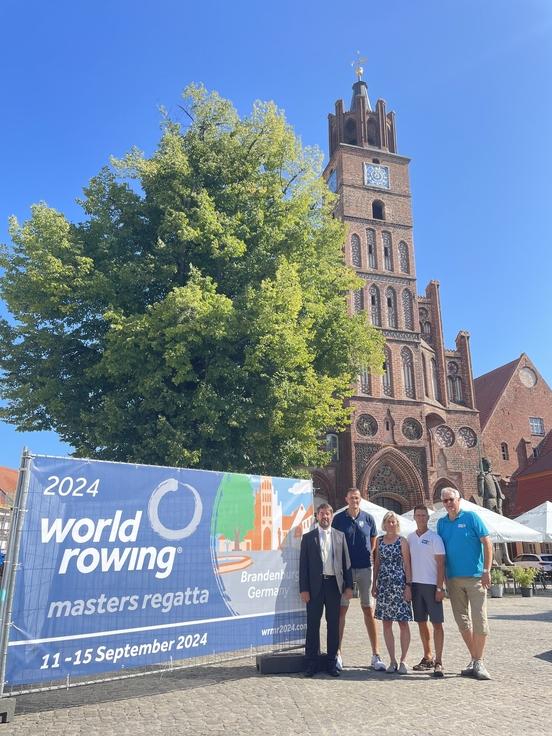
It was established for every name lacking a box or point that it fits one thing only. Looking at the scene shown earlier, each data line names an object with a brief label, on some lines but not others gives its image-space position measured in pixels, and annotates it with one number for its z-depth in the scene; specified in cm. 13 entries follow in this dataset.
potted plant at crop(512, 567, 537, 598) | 1631
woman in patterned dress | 636
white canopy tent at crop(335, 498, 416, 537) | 1631
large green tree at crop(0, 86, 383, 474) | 1205
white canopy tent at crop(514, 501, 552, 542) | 1735
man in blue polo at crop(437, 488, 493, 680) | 603
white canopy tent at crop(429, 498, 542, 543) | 1568
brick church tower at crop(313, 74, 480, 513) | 2816
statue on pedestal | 2262
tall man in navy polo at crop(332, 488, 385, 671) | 677
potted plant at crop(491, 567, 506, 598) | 1633
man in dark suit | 636
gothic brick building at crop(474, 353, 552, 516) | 3384
